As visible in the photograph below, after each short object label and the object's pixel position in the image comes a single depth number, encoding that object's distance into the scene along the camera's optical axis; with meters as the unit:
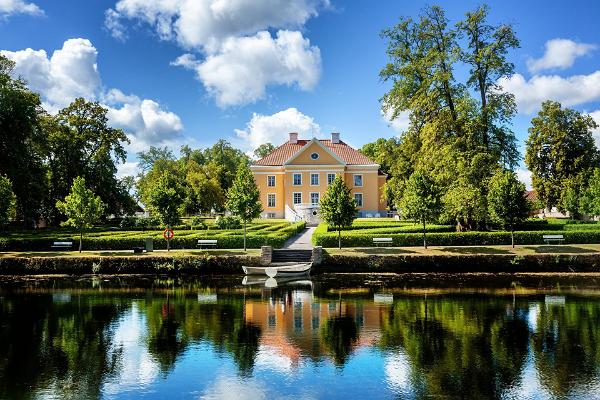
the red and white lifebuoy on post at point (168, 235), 29.84
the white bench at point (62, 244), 30.83
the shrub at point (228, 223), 39.34
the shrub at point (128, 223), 44.38
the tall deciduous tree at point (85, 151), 49.12
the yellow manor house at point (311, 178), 59.84
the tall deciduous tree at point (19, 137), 39.62
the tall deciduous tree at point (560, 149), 51.91
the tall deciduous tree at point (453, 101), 32.00
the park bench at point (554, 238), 29.80
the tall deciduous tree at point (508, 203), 29.05
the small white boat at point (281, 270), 24.88
